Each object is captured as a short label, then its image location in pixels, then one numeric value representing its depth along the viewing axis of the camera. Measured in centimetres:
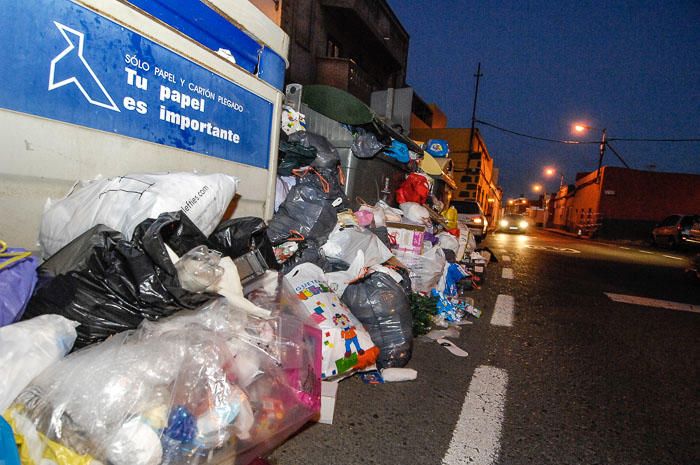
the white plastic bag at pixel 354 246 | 294
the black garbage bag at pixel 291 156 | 347
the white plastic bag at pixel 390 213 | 433
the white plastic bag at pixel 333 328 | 214
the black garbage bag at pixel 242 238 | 217
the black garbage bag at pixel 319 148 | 367
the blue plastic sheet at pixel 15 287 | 137
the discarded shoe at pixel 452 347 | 301
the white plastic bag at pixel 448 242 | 505
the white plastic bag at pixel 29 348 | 114
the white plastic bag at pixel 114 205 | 173
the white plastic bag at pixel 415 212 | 493
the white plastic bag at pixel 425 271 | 393
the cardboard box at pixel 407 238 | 406
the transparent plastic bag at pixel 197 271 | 160
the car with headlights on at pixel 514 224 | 2303
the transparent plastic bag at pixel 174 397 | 111
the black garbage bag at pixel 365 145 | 457
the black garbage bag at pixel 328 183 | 338
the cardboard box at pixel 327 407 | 196
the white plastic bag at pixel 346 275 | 275
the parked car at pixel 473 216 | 1118
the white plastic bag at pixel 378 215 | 403
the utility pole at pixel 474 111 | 2289
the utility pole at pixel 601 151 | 2382
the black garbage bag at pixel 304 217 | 306
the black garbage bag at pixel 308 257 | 281
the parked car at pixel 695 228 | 1046
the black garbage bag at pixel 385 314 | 261
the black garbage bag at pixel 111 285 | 148
